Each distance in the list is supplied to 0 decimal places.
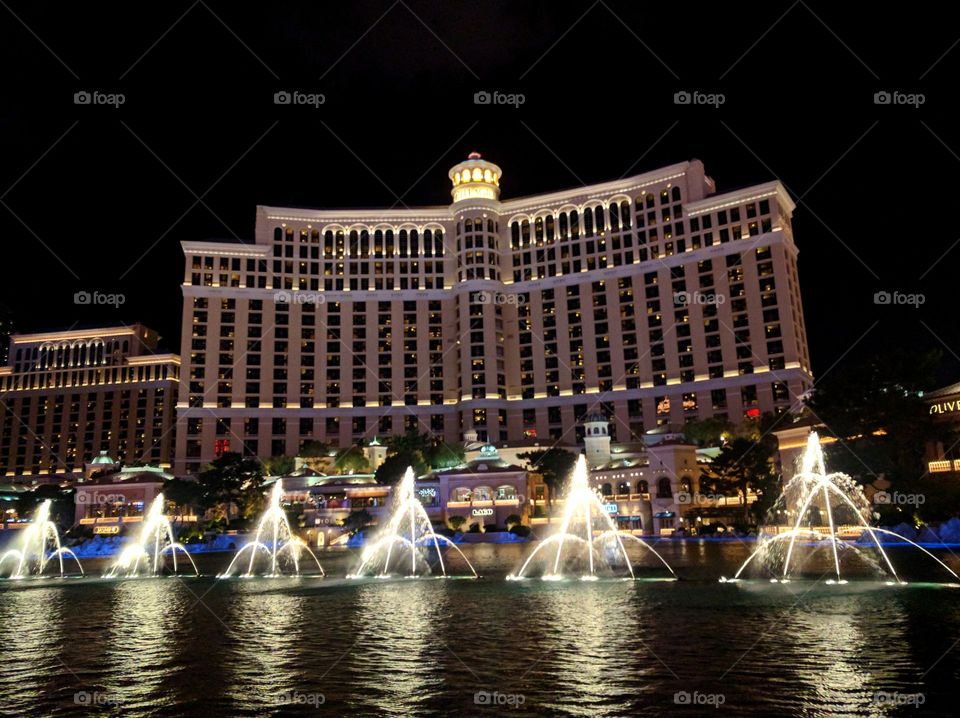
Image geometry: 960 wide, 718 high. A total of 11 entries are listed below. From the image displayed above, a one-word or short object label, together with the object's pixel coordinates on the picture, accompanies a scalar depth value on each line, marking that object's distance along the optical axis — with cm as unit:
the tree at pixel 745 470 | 7675
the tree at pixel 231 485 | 9862
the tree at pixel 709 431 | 10994
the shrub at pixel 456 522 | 9169
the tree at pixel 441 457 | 11488
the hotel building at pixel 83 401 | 17200
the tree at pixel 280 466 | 12238
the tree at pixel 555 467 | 9969
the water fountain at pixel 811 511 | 4059
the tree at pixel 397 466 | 10291
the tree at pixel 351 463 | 12188
